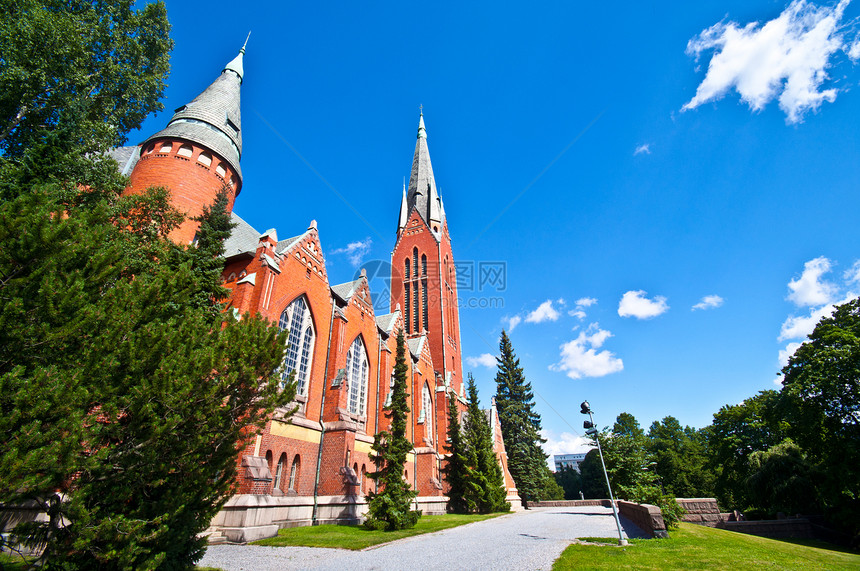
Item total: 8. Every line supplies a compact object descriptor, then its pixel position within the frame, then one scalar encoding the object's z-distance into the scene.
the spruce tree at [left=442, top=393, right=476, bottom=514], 27.27
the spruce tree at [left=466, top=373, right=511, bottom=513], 26.81
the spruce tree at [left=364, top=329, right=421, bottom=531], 15.18
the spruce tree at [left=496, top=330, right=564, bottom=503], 41.97
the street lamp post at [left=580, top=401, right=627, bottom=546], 12.45
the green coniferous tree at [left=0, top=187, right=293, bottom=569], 5.01
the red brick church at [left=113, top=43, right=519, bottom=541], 15.65
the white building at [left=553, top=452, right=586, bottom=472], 195.91
